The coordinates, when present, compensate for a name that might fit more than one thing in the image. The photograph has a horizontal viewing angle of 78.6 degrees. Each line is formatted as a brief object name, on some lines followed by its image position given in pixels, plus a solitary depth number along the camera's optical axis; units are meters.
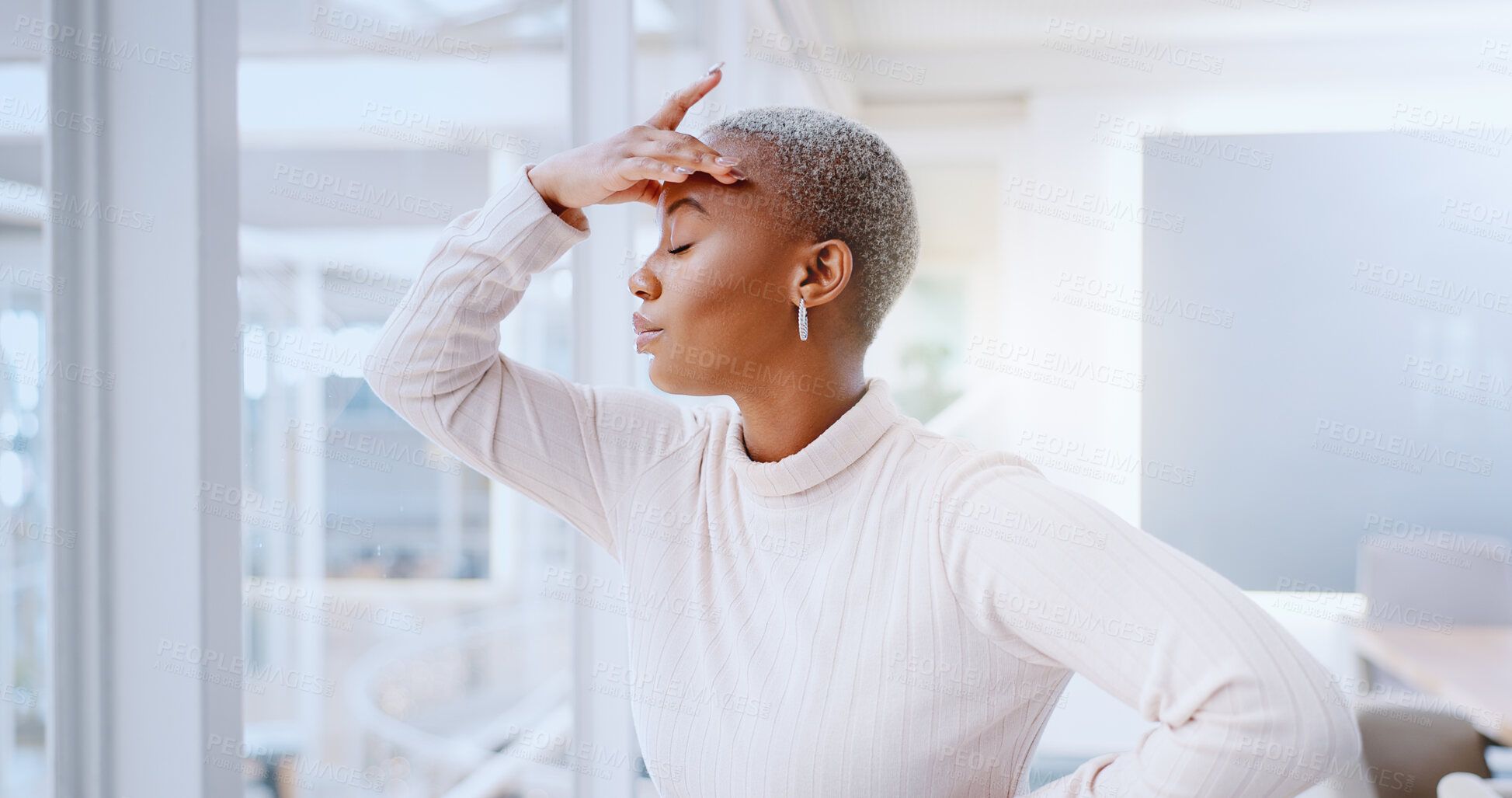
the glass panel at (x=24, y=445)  0.75
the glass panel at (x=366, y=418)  1.10
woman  0.69
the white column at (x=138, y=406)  0.79
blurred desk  1.99
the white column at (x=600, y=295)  1.84
